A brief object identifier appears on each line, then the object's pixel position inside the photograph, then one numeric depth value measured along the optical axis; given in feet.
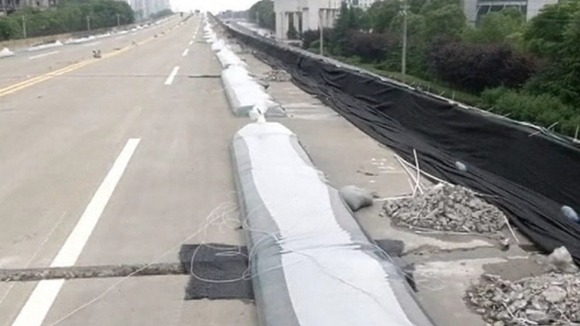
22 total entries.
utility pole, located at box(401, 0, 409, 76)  97.38
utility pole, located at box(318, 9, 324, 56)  135.59
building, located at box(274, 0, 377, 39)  217.36
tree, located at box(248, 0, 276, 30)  374.22
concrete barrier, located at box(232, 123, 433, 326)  15.20
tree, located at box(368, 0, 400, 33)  164.66
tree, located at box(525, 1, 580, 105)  80.33
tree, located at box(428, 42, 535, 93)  89.66
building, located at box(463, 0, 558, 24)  153.07
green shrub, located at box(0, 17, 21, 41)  200.54
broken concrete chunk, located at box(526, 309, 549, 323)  15.94
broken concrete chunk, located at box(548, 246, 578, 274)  19.63
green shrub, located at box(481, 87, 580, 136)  69.67
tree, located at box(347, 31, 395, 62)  142.59
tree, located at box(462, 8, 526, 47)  107.14
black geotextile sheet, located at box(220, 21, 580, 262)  22.79
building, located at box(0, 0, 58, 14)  295.89
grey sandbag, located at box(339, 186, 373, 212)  25.72
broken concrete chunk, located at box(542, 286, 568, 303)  16.38
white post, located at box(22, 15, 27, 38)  225.76
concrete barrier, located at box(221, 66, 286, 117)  49.21
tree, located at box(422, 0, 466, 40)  121.08
